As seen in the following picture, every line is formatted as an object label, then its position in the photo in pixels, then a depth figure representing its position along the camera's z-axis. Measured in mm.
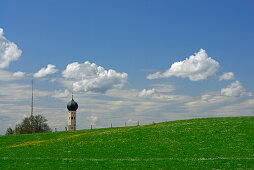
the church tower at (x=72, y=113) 127312
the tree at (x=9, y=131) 110975
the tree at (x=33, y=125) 102900
